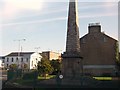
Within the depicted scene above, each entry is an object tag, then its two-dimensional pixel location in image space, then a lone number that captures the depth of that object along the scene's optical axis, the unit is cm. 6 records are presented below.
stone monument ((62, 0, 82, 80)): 1265
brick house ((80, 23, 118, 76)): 2553
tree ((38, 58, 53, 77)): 2179
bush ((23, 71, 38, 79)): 1148
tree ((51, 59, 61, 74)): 2744
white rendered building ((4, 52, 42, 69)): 4475
